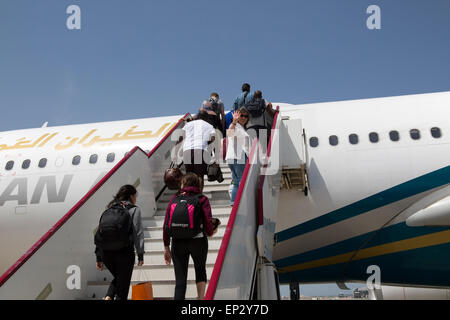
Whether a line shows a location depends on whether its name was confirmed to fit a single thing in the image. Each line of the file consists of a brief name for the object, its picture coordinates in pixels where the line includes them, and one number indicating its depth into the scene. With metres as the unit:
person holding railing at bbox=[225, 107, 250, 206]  5.34
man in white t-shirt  5.46
